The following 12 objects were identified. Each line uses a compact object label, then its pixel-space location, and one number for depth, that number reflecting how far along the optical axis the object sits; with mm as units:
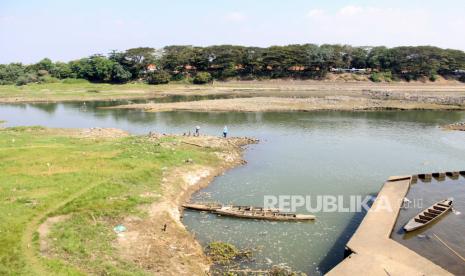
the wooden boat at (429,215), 24859
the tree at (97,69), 148450
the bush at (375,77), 138125
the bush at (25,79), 152250
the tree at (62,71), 156788
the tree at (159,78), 144875
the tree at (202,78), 144500
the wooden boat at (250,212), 28188
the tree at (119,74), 147125
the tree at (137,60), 153750
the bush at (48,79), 153212
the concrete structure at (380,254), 18578
